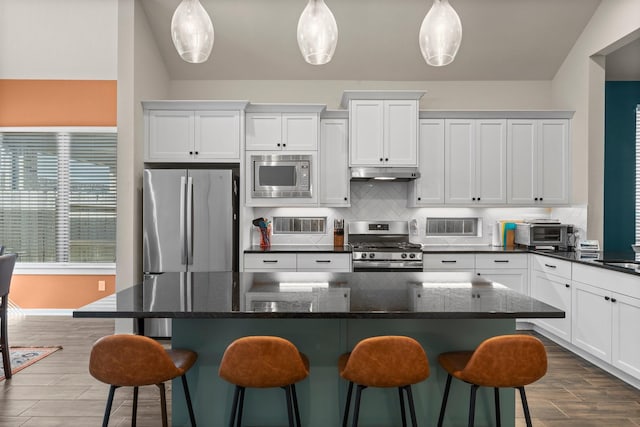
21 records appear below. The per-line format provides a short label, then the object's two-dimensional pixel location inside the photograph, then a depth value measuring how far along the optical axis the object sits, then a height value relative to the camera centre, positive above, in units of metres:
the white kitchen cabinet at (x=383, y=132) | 4.63 +0.89
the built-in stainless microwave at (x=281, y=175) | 4.62 +0.41
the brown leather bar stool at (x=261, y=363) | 1.80 -0.64
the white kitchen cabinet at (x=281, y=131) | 4.64 +0.89
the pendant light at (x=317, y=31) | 2.01 +0.87
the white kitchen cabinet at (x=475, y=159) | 4.77 +0.62
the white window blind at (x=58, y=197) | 5.41 +0.18
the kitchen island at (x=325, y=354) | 2.27 -0.76
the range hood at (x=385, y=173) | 4.62 +0.44
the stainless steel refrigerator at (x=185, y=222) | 4.25 -0.11
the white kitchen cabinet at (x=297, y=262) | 4.46 -0.51
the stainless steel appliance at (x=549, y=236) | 4.55 -0.22
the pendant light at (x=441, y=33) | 1.99 +0.86
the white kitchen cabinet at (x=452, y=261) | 4.48 -0.50
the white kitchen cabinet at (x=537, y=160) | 4.76 +0.61
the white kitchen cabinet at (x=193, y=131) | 4.49 +0.86
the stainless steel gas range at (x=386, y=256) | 4.40 -0.45
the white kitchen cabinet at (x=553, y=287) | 3.86 -0.70
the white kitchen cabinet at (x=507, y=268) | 4.49 -0.57
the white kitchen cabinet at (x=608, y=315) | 3.02 -0.78
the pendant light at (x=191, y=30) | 2.01 +0.87
